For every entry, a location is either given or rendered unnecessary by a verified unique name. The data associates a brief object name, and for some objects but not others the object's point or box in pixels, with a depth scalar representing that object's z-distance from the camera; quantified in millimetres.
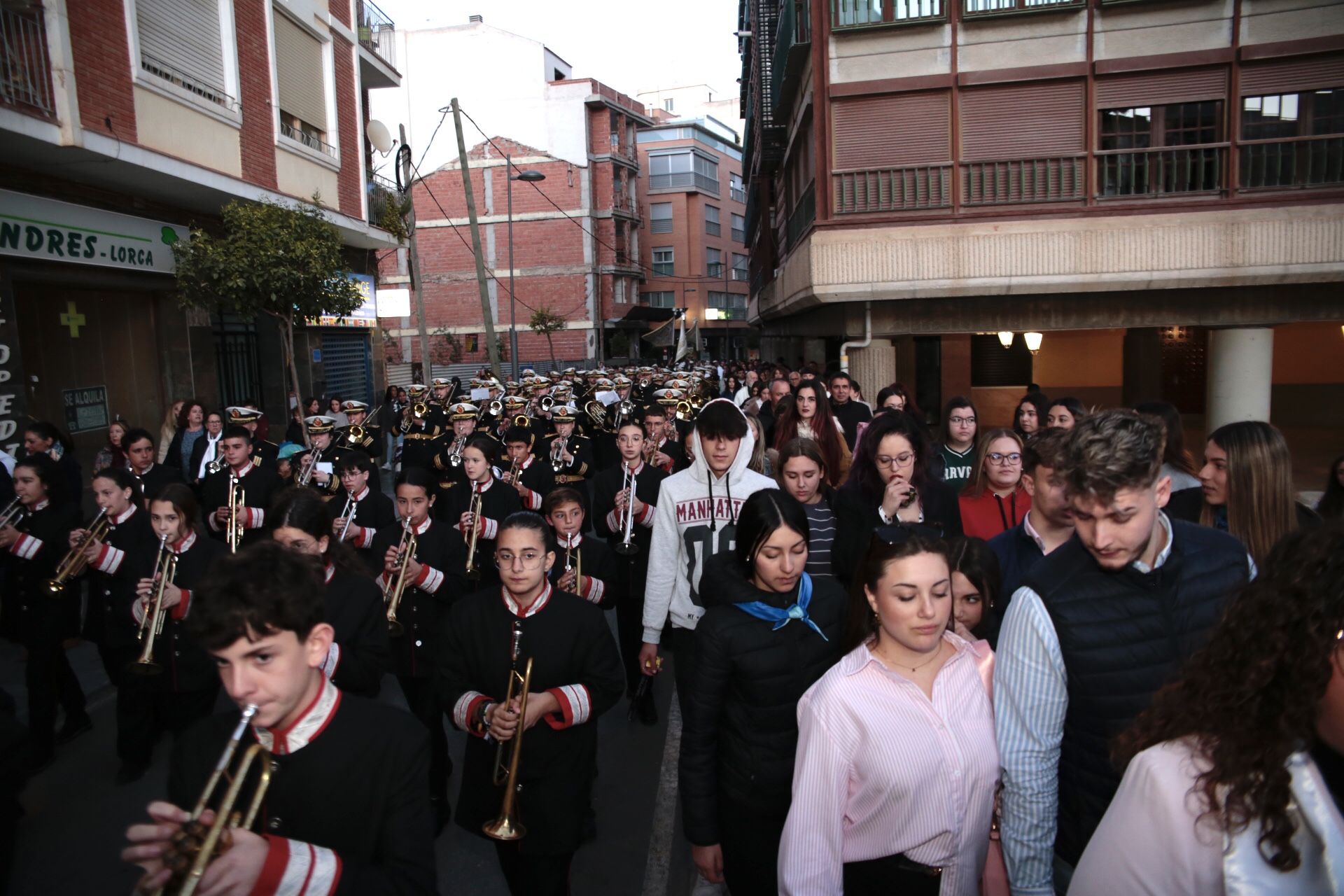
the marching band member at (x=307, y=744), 1916
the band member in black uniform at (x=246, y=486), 6613
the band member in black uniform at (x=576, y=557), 4949
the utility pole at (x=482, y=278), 21722
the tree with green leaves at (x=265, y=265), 10938
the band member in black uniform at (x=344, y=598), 3553
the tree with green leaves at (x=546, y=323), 41000
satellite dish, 21609
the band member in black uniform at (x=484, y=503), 5891
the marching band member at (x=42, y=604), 4953
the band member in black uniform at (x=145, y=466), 7004
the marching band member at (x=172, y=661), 4398
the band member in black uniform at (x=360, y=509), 5680
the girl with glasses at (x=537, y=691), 3100
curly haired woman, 1374
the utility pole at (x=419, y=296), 20578
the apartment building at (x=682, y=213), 58438
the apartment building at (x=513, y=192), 46094
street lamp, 25172
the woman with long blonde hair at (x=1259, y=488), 3367
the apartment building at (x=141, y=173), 9578
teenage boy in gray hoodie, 4227
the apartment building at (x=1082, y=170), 11461
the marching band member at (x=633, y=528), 5934
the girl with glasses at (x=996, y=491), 4559
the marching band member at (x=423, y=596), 4535
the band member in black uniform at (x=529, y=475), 7055
